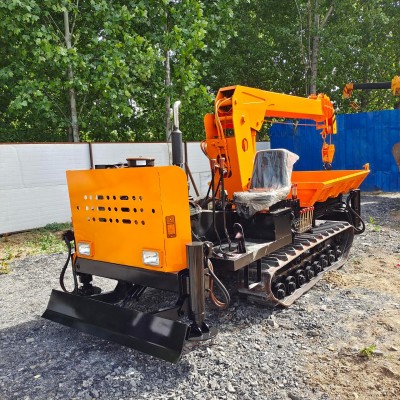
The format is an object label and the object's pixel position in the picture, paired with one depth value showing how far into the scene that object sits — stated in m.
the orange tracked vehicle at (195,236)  3.27
